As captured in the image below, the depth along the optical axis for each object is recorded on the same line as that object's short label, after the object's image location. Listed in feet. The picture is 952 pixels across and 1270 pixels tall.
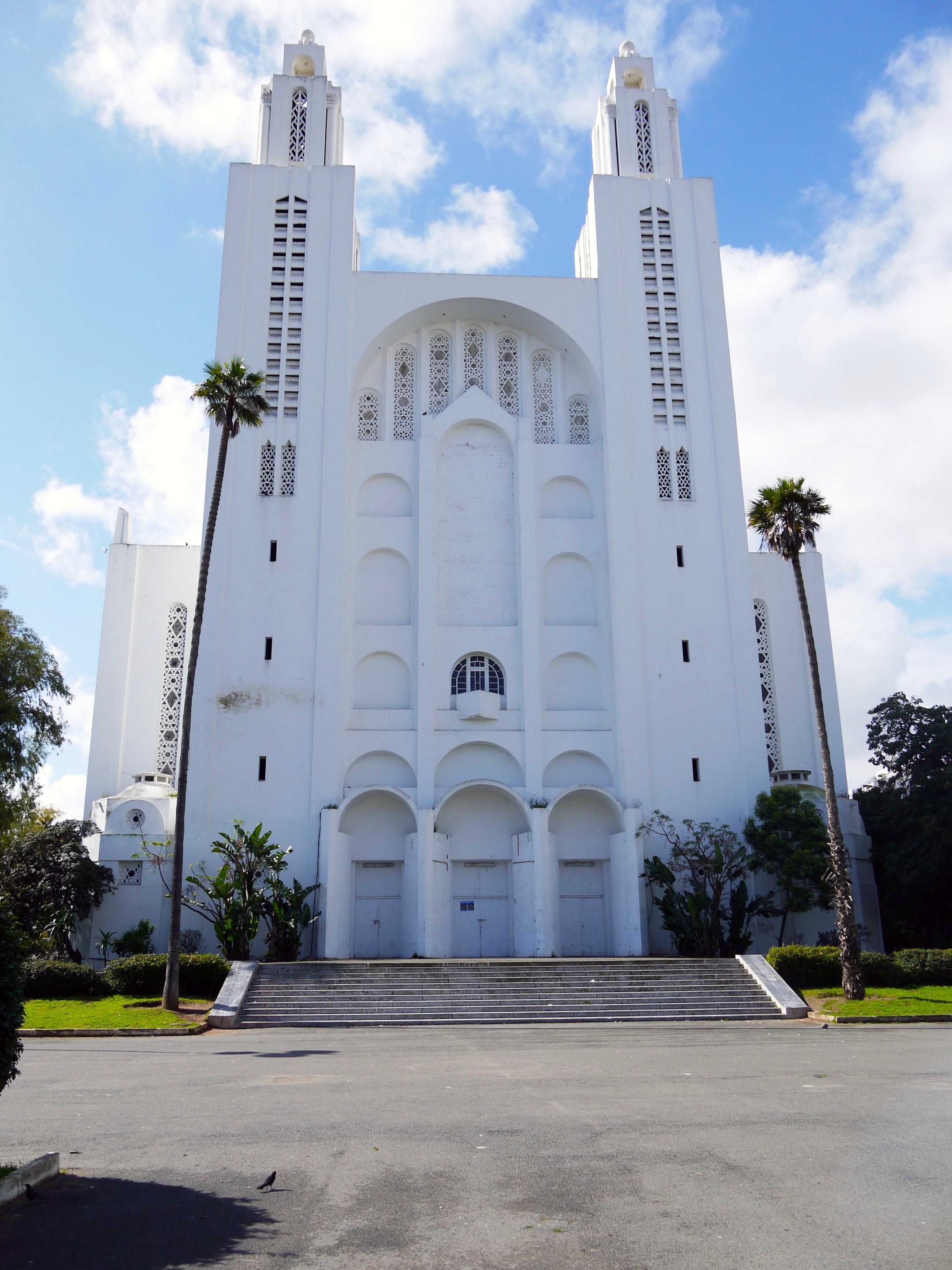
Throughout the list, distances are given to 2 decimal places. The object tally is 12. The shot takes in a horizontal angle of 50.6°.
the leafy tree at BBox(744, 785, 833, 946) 83.51
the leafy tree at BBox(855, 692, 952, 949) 85.35
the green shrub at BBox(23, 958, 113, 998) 68.69
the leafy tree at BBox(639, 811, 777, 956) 83.25
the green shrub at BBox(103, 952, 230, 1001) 69.26
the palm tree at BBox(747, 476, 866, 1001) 70.69
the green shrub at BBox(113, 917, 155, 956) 84.23
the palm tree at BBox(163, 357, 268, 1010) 71.10
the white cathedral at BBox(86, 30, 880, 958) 91.30
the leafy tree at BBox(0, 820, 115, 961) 81.46
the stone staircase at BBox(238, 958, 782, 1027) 65.77
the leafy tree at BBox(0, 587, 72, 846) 71.72
